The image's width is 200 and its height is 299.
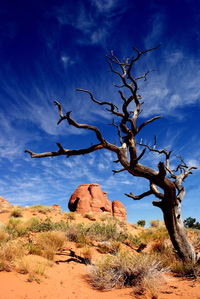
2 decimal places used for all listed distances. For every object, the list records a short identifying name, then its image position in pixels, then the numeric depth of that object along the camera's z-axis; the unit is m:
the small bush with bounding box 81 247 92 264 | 8.15
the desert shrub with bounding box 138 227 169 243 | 11.48
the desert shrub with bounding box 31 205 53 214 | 25.35
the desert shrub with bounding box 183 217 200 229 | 32.17
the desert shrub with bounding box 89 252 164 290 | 5.15
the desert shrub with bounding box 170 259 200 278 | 5.70
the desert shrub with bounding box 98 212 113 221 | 25.73
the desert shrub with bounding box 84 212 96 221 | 25.16
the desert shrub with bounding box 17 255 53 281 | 5.30
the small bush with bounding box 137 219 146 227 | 31.27
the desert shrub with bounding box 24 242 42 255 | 7.04
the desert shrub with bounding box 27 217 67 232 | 11.08
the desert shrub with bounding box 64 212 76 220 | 23.55
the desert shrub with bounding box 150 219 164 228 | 21.77
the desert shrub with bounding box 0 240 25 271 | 5.47
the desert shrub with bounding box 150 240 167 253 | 9.44
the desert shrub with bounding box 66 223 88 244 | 9.75
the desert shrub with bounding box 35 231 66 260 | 7.08
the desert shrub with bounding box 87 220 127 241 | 10.64
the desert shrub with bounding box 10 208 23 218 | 22.26
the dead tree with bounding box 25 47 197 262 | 6.82
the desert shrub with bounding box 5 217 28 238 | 9.34
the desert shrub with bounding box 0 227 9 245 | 7.77
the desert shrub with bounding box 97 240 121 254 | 9.03
